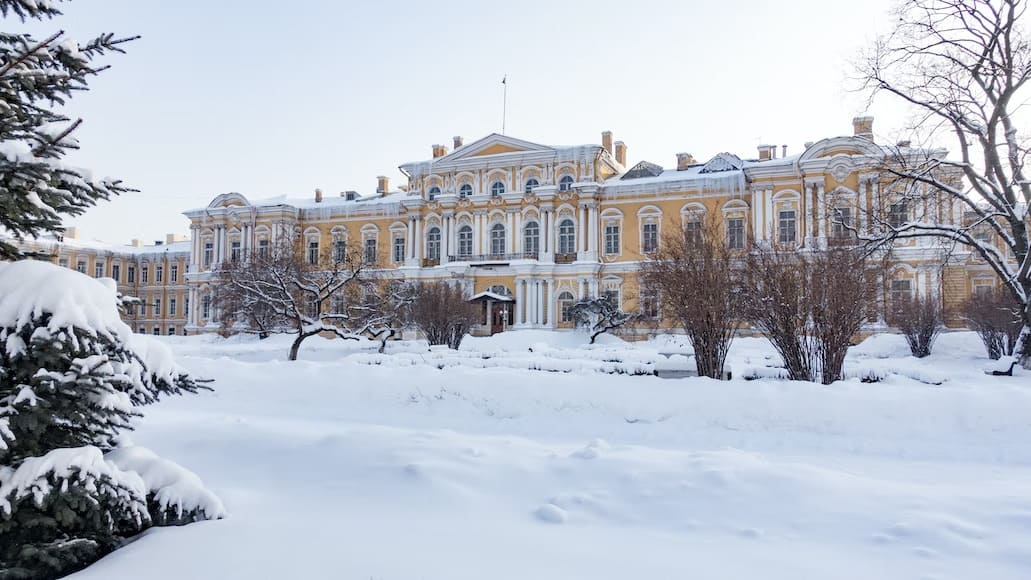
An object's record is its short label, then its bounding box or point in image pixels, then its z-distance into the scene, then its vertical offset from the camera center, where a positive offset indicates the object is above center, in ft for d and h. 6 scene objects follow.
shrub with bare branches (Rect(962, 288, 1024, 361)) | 60.49 -0.51
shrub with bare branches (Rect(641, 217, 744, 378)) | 38.52 +1.28
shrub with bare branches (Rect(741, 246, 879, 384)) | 35.37 +0.50
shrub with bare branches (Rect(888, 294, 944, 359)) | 65.98 -0.58
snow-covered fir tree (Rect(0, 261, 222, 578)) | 12.03 -1.78
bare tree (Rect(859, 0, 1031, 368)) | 45.88 +12.30
